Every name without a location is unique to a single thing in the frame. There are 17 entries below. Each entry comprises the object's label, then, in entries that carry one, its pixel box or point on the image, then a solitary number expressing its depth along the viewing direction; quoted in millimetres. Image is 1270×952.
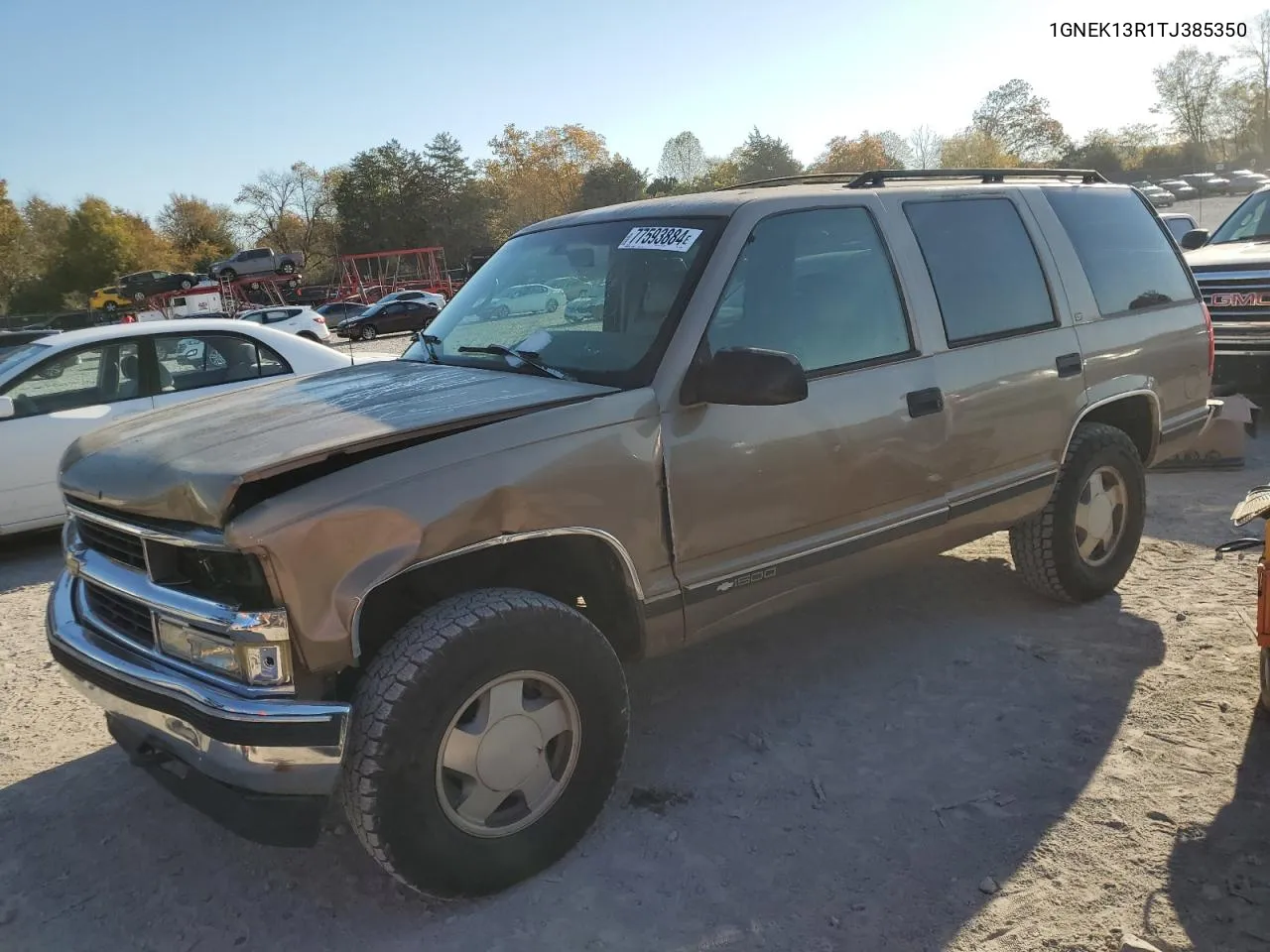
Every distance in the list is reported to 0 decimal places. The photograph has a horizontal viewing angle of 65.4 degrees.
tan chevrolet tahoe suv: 2525
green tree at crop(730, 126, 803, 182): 78500
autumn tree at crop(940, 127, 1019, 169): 79375
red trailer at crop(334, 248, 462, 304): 49469
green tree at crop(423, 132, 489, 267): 76125
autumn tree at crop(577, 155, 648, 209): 72762
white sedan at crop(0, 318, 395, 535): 6816
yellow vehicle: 49625
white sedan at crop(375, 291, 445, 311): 37597
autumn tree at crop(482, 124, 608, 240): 79750
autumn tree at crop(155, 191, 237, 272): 78500
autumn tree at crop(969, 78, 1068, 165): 81500
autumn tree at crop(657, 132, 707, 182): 88938
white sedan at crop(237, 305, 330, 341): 21844
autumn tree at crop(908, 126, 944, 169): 86562
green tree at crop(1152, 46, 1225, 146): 74375
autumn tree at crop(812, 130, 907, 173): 84938
